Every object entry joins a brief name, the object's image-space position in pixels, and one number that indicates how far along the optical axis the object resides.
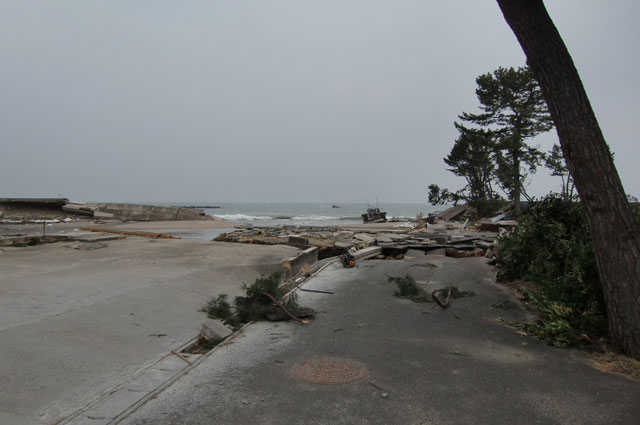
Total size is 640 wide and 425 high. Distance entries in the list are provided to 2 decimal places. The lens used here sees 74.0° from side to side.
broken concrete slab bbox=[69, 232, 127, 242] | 15.86
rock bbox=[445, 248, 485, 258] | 14.73
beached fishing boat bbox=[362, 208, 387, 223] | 42.94
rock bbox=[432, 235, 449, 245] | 16.56
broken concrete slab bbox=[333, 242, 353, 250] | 16.81
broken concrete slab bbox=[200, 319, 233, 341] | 5.65
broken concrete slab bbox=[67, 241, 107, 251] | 13.86
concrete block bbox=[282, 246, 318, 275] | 12.28
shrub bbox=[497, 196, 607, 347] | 5.33
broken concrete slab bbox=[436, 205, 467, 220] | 39.59
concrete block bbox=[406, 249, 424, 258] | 14.95
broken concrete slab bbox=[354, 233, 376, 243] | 18.06
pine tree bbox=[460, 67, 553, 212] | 36.00
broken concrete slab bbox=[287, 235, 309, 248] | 17.47
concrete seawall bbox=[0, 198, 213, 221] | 41.69
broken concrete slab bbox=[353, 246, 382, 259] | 13.91
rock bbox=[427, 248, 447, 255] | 15.33
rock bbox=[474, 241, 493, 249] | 15.42
